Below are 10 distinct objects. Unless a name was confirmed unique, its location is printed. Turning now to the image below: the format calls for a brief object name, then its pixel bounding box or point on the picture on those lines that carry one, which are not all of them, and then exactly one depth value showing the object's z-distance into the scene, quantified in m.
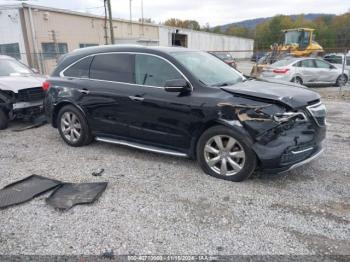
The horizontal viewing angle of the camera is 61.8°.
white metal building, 18.14
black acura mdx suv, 3.68
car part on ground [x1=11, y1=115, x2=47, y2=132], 6.89
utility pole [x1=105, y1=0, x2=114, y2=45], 22.46
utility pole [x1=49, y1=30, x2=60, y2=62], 20.02
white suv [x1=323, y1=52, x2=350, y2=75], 16.52
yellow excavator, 19.88
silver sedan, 12.45
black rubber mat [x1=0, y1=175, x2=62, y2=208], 3.59
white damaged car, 6.64
